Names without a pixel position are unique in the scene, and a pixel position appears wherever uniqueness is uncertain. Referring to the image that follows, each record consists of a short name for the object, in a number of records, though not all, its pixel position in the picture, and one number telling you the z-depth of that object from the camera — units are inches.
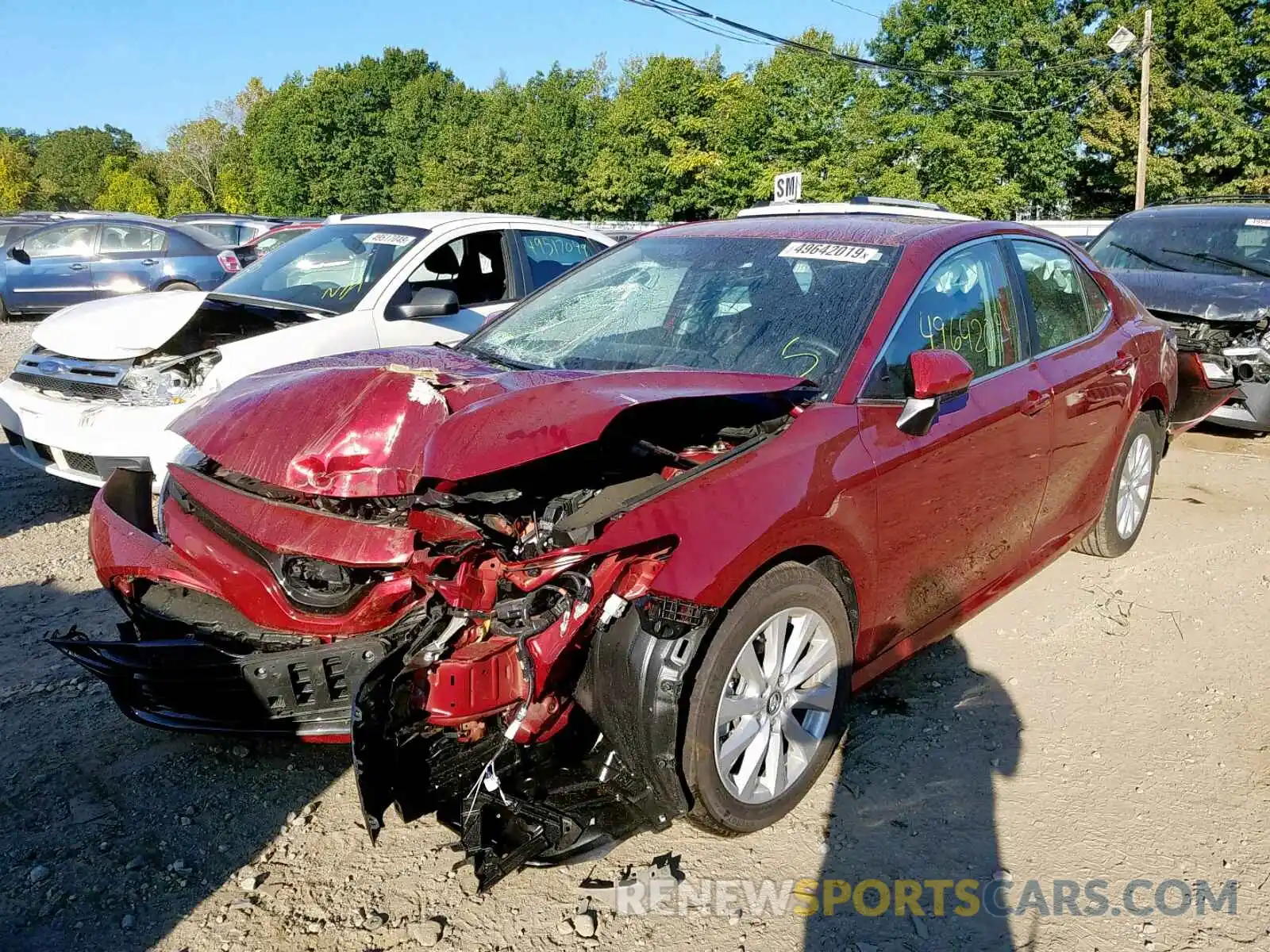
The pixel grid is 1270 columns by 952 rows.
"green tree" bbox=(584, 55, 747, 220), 1909.4
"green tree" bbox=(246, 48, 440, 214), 2436.0
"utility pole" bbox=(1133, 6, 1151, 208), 997.6
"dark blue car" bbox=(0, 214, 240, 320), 547.2
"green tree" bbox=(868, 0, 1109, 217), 1612.9
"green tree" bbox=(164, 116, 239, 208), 2613.2
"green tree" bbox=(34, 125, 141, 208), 2962.6
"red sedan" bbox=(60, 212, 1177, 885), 93.7
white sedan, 199.3
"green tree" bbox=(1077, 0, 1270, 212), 1445.6
